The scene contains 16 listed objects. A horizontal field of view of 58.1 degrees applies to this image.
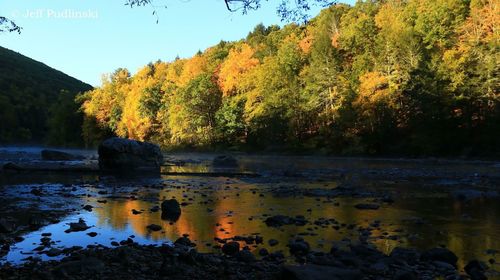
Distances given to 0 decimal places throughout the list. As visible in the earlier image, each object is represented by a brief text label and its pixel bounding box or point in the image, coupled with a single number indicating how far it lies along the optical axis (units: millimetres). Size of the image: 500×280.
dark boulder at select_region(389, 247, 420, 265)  8650
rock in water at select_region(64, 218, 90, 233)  11562
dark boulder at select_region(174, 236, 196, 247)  10041
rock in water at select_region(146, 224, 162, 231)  11797
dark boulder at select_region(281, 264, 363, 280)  6718
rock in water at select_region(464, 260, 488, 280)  7677
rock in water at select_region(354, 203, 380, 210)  15473
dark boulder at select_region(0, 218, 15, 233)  11036
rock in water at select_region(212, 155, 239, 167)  41219
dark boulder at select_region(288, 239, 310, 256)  9294
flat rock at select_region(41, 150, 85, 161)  47844
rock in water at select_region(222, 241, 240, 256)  9203
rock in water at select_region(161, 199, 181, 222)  13688
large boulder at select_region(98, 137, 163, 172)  32312
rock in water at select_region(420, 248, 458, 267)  8602
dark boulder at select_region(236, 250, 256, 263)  8527
